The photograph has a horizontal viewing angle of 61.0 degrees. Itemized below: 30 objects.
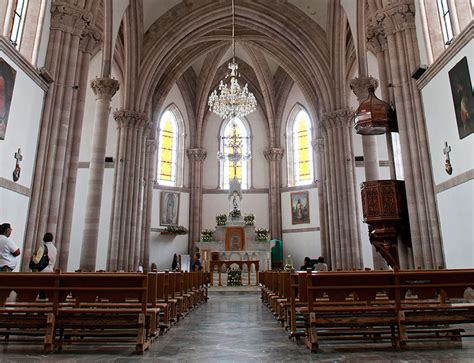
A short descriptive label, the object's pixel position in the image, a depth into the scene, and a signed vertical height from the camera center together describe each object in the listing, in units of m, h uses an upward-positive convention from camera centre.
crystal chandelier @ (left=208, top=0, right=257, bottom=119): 15.38 +6.72
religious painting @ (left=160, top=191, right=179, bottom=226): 25.30 +4.49
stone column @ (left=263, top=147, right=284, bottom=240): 26.39 +5.96
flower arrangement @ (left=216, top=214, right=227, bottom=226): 23.44 +3.45
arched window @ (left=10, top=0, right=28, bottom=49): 9.33 +5.98
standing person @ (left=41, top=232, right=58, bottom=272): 7.60 +0.55
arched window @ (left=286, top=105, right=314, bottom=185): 26.88 +8.75
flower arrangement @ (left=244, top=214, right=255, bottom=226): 23.50 +3.49
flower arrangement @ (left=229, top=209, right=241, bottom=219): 23.53 +3.80
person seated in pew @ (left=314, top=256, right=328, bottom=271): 11.57 +0.36
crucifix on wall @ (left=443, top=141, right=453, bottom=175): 8.41 +2.43
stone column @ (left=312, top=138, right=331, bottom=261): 21.75 +4.59
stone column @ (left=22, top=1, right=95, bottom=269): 9.35 +3.79
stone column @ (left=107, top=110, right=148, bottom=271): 17.56 +3.98
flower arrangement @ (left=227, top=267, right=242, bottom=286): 17.77 +0.10
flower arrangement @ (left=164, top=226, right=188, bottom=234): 24.62 +3.08
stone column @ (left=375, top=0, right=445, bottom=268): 9.27 +3.49
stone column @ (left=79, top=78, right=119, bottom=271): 14.18 +4.45
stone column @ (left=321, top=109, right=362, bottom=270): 17.56 +3.95
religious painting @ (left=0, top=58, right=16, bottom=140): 7.87 +3.71
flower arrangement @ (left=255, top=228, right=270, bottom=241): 23.09 +2.56
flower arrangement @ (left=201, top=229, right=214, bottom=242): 22.98 +2.48
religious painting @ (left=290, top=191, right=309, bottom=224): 25.55 +4.54
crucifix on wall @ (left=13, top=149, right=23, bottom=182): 8.43 +2.36
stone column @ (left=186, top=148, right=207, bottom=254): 25.84 +5.60
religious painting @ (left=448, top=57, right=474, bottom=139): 7.54 +3.44
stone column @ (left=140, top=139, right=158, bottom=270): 21.84 +4.95
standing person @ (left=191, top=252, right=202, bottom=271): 16.31 +0.62
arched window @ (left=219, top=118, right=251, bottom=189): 28.11 +8.12
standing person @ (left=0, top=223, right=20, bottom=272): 6.38 +0.48
